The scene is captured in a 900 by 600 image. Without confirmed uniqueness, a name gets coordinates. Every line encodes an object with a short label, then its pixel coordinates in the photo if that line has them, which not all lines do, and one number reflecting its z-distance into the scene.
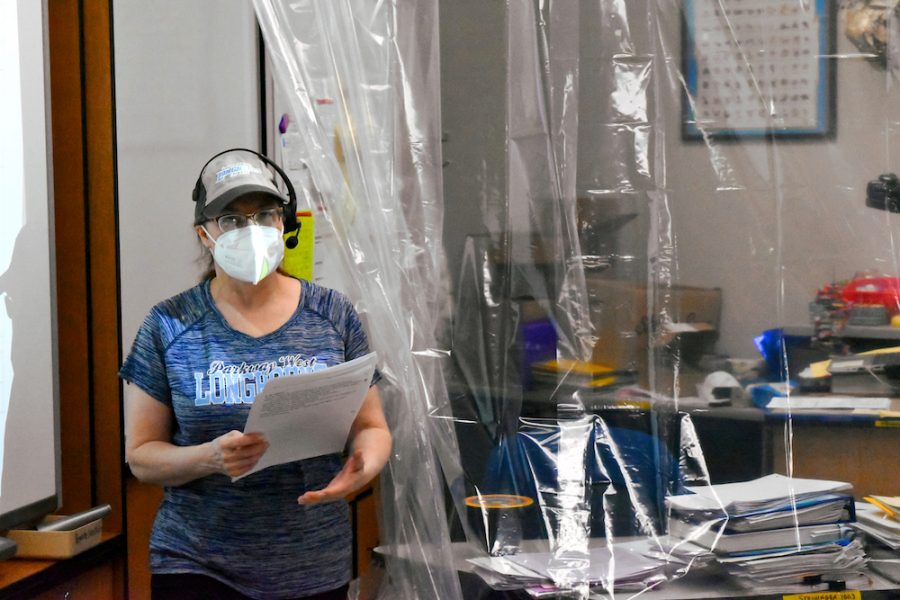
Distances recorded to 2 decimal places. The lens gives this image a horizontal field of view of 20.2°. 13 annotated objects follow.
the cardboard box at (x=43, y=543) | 4.66
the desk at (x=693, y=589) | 4.68
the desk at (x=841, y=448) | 4.88
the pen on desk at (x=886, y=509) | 4.83
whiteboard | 4.59
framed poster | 4.86
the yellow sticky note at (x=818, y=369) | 4.89
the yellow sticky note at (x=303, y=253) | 5.20
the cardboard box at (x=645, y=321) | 4.86
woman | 4.44
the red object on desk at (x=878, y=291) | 4.90
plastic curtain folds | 4.73
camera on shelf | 4.90
